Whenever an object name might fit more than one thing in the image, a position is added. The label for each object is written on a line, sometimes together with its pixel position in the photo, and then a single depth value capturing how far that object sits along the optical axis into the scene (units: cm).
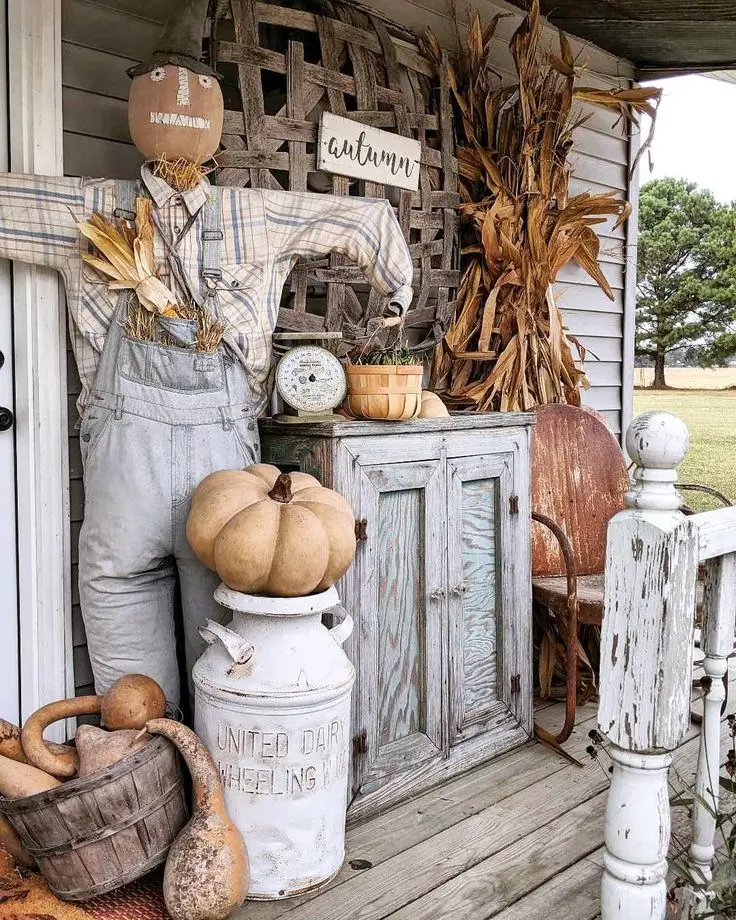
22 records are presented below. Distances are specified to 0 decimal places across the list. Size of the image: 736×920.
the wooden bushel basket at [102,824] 193
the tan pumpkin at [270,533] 207
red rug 201
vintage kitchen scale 254
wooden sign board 292
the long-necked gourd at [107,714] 212
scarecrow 231
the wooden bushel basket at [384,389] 252
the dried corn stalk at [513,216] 351
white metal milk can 210
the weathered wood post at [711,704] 168
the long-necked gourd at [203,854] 195
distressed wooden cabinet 251
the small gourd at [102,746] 206
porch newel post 144
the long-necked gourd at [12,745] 216
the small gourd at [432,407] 280
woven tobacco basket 271
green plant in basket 259
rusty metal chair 336
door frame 248
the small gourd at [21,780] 203
